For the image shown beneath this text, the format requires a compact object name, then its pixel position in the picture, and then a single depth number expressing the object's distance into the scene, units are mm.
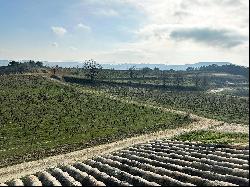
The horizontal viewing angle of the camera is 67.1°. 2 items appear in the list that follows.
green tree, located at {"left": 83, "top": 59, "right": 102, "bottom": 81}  64320
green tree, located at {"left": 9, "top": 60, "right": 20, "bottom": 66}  88047
